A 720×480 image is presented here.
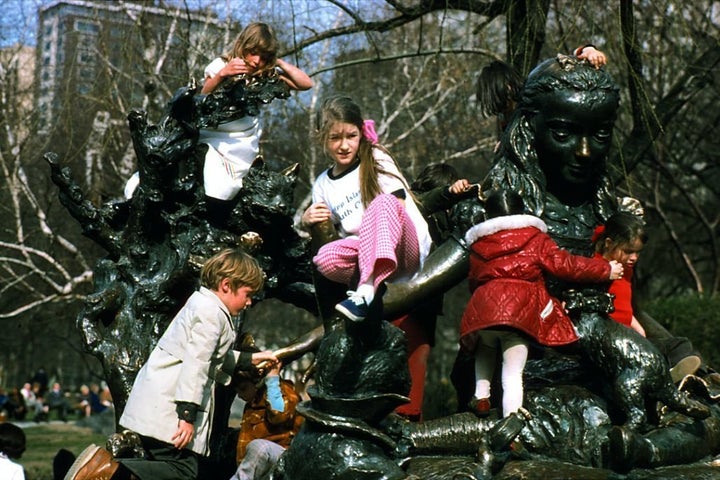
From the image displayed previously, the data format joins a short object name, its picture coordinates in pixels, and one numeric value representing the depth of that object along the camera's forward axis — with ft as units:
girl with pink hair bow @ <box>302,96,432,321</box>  13.93
